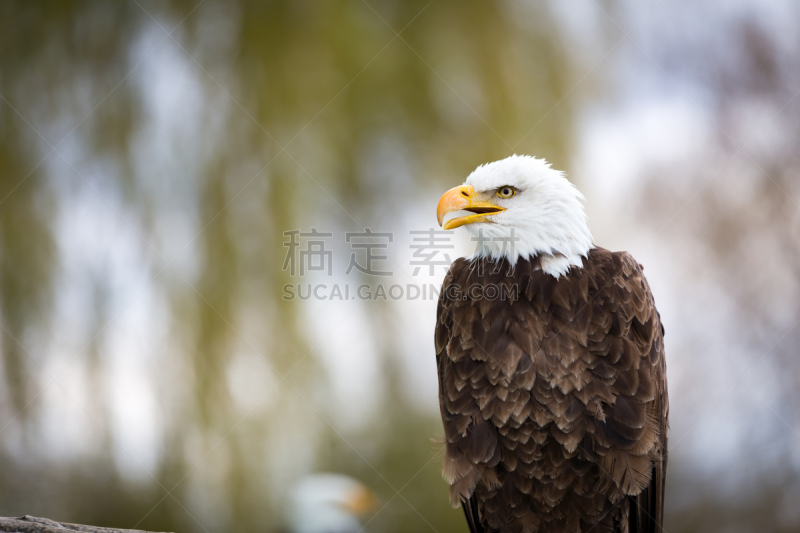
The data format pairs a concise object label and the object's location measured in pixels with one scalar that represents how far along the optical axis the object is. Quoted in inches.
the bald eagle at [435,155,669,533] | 259.7
